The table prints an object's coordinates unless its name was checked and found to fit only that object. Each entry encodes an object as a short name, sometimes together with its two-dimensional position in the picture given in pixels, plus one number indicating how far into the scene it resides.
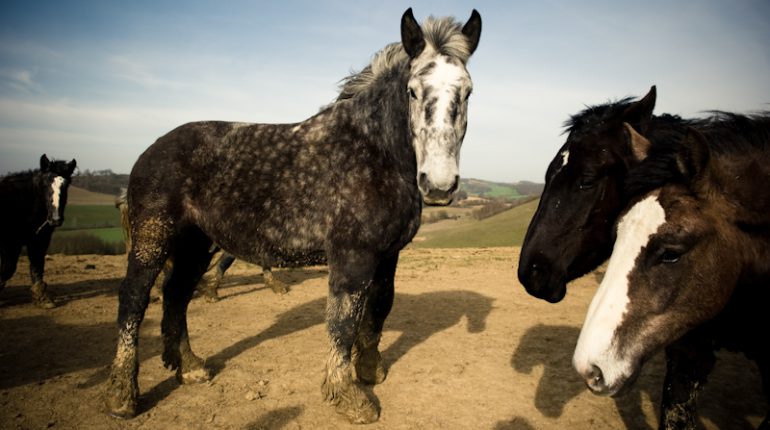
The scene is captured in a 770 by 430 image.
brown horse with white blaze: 2.07
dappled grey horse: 3.46
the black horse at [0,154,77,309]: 7.83
